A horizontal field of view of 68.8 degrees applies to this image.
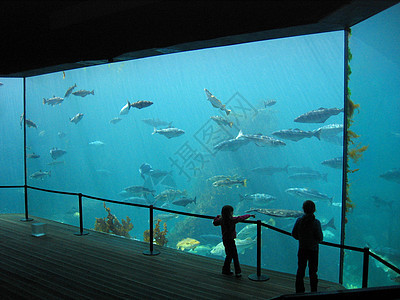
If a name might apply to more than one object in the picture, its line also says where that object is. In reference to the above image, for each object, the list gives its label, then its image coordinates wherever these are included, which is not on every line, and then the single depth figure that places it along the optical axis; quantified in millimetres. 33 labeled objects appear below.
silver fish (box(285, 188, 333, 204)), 11926
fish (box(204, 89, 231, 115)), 10741
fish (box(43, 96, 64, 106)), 14922
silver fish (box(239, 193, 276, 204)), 12867
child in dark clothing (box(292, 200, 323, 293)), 3680
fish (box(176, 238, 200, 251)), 11852
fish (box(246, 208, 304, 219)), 7347
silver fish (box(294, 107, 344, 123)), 9445
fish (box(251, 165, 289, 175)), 17897
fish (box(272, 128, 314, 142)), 10531
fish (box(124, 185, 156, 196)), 13741
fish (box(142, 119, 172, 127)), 21716
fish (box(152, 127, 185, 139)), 12887
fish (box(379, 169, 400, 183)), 4690
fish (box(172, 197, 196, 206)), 11484
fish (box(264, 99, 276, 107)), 14373
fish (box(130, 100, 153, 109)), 9866
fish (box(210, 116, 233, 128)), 13227
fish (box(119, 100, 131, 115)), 12469
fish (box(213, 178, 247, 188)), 11648
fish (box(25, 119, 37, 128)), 12795
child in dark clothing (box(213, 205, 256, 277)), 4473
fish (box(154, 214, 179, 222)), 15538
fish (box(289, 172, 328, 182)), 15762
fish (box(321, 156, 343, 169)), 11935
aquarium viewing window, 4652
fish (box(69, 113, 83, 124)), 14267
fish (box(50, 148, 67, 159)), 15347
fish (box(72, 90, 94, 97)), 13158
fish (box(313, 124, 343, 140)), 11836
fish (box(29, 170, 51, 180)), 14210
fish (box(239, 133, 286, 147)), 10736
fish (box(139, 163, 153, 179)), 14859
